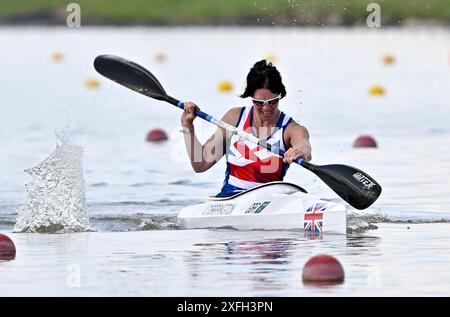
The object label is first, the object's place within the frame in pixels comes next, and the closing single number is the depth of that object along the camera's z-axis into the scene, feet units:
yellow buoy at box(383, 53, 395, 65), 135.33
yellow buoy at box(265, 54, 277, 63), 127.91
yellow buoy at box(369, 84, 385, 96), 107.24
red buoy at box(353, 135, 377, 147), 73.61
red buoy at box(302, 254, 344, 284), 36.42
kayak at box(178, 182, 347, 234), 45.78
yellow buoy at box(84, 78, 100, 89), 115.65
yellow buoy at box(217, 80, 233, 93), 113.19
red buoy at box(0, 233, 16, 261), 41.45
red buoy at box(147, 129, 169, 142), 79.51
